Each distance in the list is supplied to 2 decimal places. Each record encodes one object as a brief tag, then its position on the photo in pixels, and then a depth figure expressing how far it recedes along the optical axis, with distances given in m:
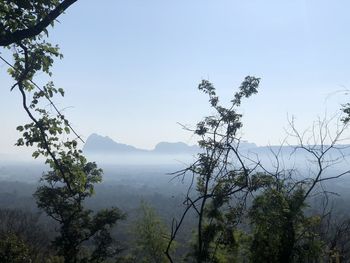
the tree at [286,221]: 10.08
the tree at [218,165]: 7.39
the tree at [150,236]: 27.48
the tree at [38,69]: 4.35
